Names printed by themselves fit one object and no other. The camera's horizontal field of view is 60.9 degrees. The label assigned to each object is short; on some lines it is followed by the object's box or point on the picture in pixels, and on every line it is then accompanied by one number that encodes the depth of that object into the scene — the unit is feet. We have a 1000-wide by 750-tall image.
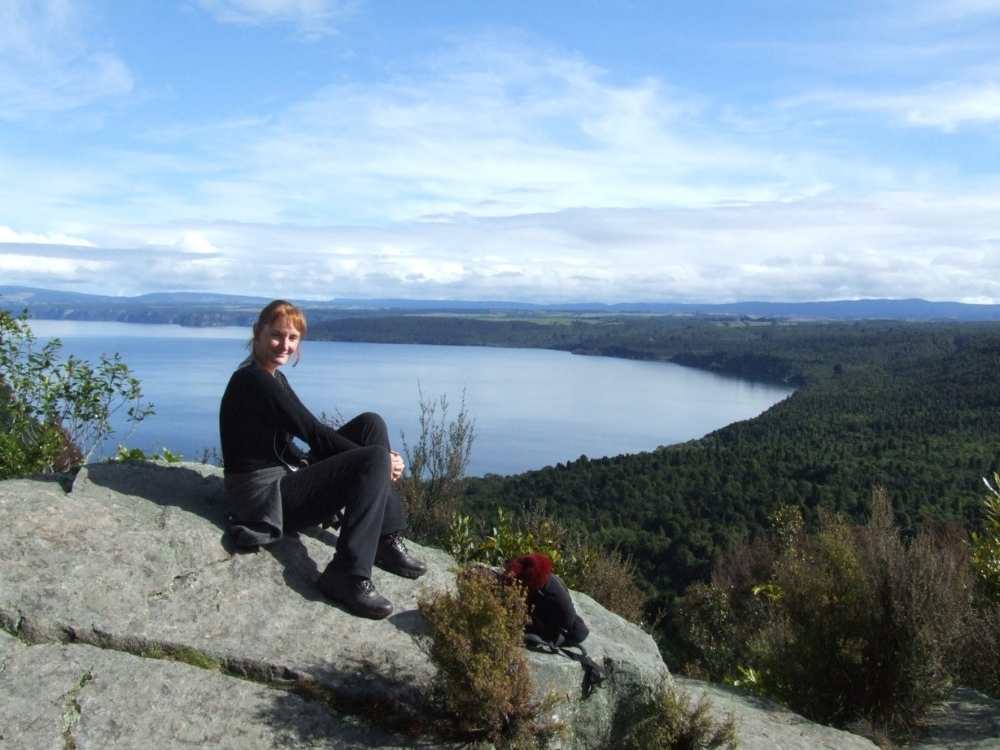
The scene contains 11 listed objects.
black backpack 13.55
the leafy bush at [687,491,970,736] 16.87
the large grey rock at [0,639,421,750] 10.65
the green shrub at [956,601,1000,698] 19.53
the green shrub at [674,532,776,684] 38.06
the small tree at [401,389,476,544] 30.73
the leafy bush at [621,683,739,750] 12.92
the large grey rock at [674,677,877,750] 15.19
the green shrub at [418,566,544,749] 11.39
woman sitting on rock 13.87
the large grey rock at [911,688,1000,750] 16.72
